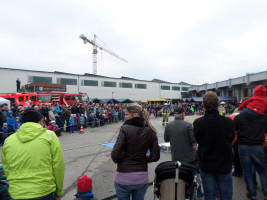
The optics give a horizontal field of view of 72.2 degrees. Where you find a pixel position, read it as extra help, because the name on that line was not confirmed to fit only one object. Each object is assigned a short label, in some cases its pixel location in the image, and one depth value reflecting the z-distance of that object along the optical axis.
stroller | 2.22
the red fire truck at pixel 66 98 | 23.87
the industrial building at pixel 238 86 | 29.12
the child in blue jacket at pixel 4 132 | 8.67
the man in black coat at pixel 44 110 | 10.31
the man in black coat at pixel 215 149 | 2.37
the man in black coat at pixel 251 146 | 3.17
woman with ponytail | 2.12
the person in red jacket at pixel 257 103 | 3.22
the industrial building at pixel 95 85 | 33.50
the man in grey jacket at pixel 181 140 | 3.19
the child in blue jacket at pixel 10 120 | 8.96
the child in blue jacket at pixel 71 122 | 11.98
